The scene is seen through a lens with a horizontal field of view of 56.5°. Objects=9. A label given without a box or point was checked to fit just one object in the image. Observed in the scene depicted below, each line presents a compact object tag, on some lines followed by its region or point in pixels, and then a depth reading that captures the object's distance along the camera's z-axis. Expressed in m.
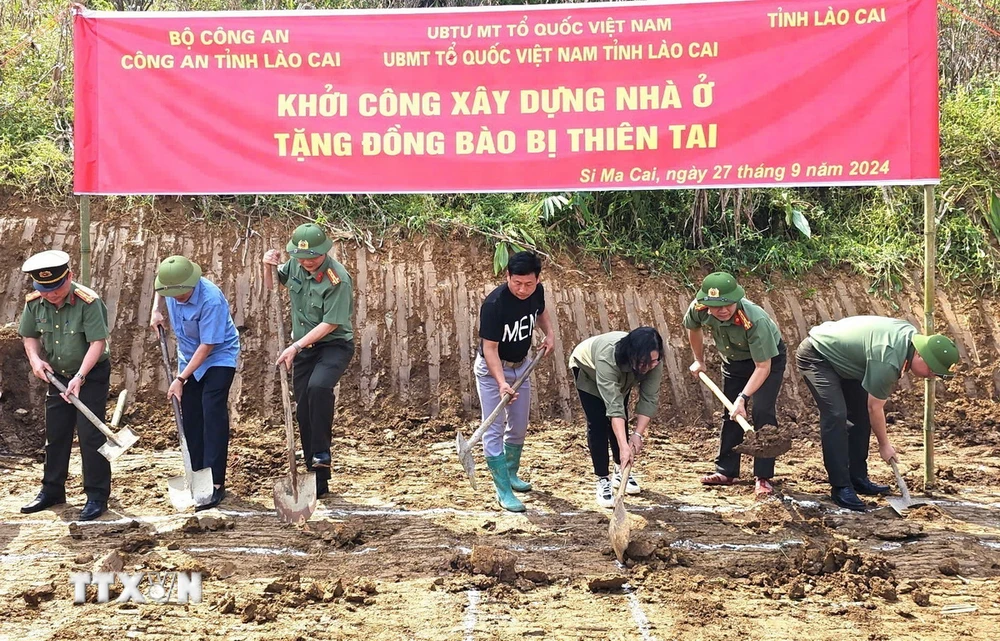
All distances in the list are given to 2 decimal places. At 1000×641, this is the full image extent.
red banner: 5.81
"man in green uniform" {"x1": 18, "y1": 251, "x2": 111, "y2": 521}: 5.46
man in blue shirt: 5.57
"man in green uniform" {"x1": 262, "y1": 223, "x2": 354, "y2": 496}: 5.66
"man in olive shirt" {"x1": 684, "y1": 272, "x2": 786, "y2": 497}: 5.68
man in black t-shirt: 5.34
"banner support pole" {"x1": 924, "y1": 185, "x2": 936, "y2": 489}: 5.89
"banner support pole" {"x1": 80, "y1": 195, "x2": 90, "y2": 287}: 6.12
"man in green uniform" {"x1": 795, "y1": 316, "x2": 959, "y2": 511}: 5.30
